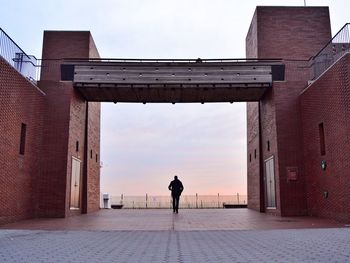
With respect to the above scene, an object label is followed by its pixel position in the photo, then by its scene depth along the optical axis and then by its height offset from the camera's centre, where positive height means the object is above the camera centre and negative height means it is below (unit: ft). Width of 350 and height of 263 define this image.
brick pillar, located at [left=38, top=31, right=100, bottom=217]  54.24 +9.19
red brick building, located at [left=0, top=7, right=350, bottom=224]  43.88 +8.08
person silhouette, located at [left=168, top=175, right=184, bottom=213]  64.18 +0.63
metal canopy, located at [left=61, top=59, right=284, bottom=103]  57.93 +16.74
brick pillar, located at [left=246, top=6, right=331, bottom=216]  55.57 +15.36
